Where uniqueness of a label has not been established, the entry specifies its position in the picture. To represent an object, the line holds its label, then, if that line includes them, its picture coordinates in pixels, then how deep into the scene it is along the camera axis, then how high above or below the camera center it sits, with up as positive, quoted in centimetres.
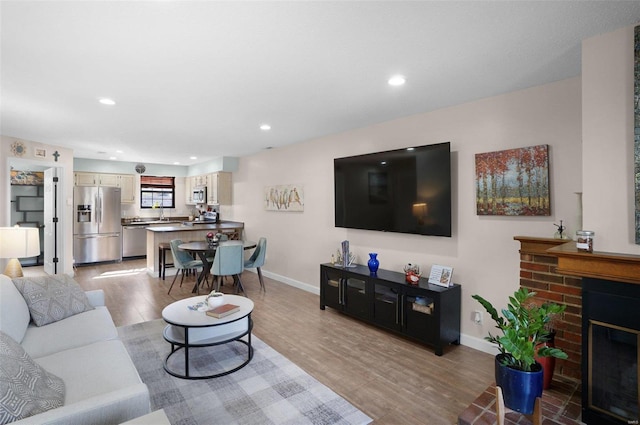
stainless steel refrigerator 714 -27
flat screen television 332 +25
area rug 214 -135
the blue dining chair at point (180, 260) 514 -78
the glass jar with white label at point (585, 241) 189 -17
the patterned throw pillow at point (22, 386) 127 -76
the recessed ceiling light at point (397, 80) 262 +110
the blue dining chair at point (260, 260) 527 -78
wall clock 505 +103
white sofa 140 -90
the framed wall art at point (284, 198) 543 +27
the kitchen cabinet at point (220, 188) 729 +56
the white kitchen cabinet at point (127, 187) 812 +64
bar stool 600 -84
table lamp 303 -30
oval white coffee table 262 -105
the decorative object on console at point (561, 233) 259 -17
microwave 788 +43
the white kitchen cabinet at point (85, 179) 751 +81
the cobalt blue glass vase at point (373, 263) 383 -61
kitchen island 615 -44
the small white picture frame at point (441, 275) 324 -65
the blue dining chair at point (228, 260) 470 -71
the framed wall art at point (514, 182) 274 +27
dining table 498 -57
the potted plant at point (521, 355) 169 -76
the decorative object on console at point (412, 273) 331 -65
